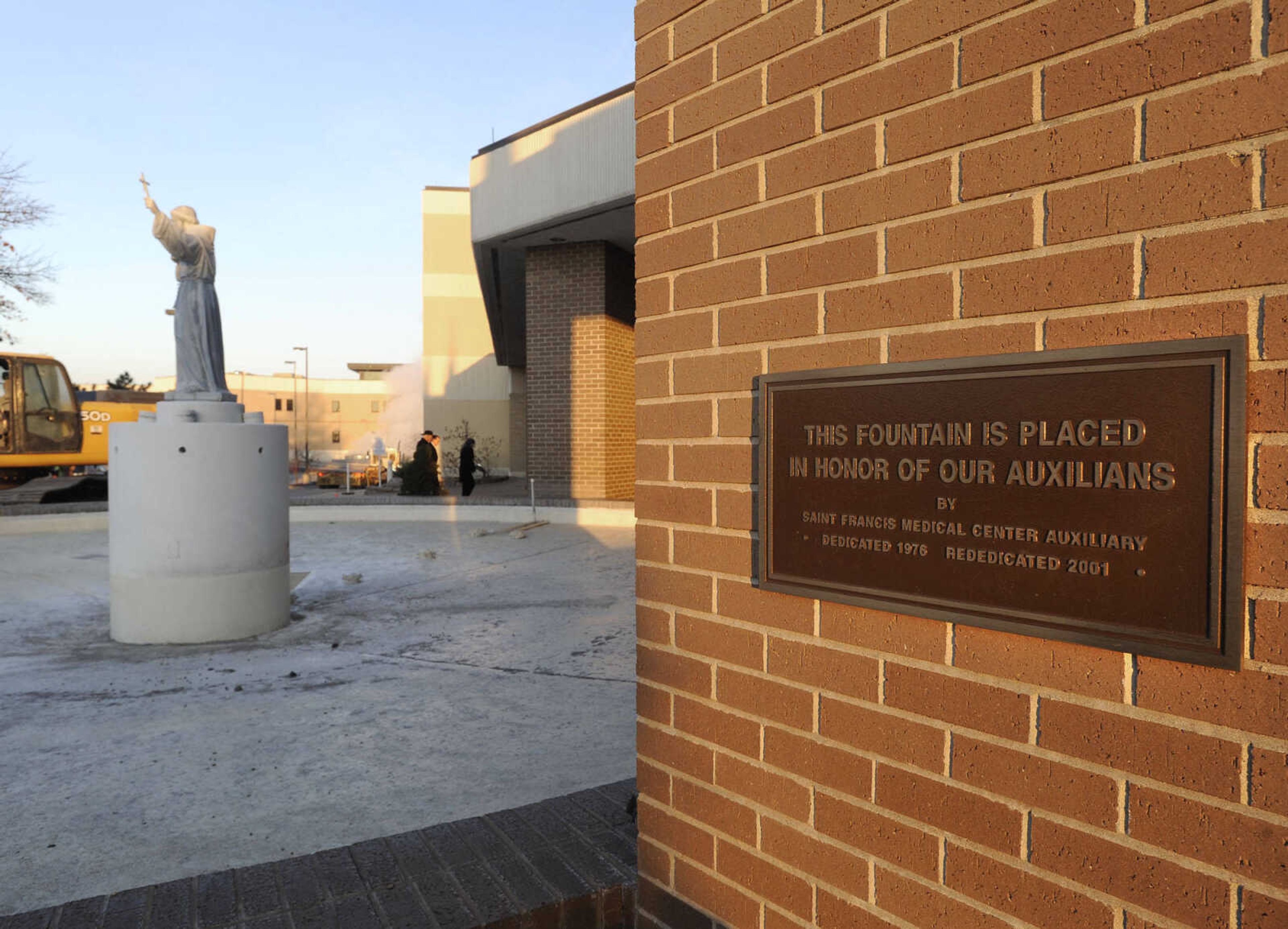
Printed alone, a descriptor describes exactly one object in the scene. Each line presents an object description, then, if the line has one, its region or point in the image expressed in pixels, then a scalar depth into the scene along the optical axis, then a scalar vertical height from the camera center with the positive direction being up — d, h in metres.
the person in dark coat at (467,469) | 21.14 -0.62
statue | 7.69 +1.13
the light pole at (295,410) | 61.34 +2.39
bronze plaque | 1.41 -0.09
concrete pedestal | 7.00 -0.66
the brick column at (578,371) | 18.17 +1.49
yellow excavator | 19.69 +0.19
